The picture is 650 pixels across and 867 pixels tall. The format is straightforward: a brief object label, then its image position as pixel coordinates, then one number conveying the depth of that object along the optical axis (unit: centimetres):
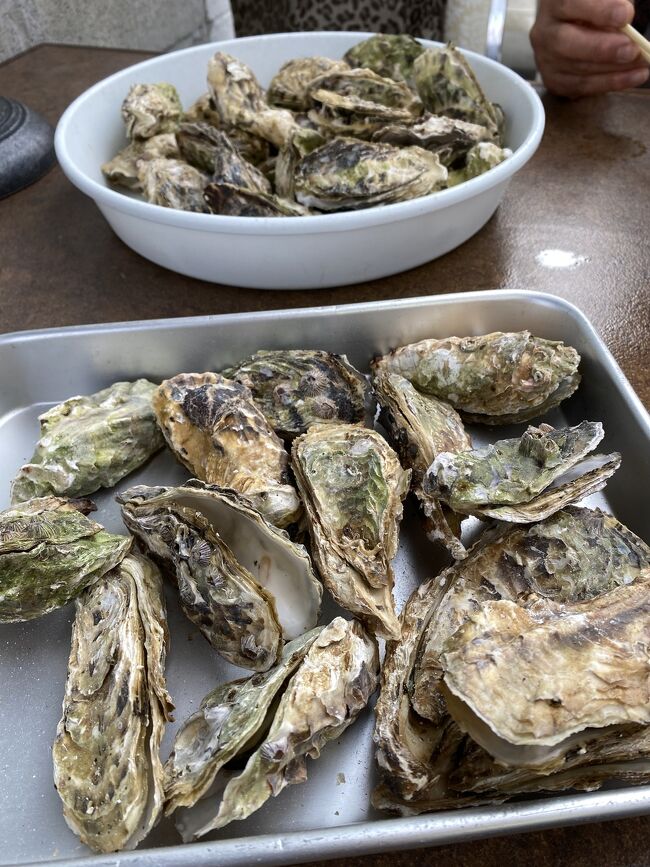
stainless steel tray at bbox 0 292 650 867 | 42
